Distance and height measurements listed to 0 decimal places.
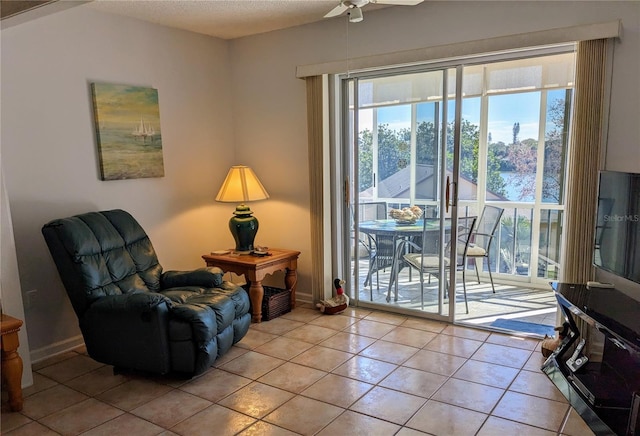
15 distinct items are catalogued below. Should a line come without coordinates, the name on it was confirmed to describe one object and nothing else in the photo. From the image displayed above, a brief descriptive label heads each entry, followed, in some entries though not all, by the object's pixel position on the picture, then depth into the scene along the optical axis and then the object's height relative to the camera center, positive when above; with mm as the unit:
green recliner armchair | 2791 -929
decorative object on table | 3914 -490
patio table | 3855 -624
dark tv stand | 2250 -1268
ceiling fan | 2613 +891
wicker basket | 3963 -1253
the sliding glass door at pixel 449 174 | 3742 -159
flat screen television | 2553 -425
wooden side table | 3826 -908
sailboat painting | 3531 +268
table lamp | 4109 -329
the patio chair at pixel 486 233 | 4895 -844
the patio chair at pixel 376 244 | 4125 -784
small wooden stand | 2500 -1086
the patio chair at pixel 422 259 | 3871 -871
